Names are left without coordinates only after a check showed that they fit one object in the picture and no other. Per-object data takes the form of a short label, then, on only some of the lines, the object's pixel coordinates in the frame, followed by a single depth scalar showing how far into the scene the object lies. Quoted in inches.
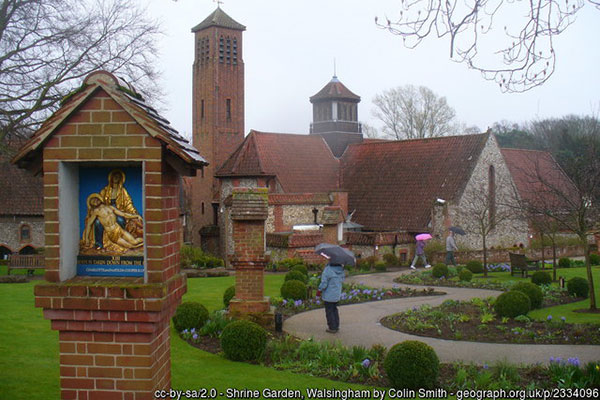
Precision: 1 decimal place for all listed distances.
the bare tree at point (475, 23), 264.4
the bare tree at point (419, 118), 2343.8
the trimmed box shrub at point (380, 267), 1080.2
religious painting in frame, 208.4
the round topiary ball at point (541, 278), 787.4
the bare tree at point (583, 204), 622.2
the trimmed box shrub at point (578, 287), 694.5
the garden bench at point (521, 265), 921.5
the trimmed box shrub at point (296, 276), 761.6
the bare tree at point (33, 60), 821.2
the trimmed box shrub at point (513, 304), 554.3
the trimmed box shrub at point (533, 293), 619.2
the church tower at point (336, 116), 1763.0
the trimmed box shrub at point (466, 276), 864.9
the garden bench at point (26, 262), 1048.2
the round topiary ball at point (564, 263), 1106.1
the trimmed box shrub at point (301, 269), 840.9
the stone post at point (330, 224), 862.7
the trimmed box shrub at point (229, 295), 604.8
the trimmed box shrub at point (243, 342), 417.7
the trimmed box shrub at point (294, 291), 684.7
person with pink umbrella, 1109.1
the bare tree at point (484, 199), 1198.9
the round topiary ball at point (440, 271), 916.6
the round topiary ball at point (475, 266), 1006.8
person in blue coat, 507.2
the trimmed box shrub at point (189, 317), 510.3
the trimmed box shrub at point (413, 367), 345.1
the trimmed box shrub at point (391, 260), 1190.9
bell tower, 1675.7
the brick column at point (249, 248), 545.3
